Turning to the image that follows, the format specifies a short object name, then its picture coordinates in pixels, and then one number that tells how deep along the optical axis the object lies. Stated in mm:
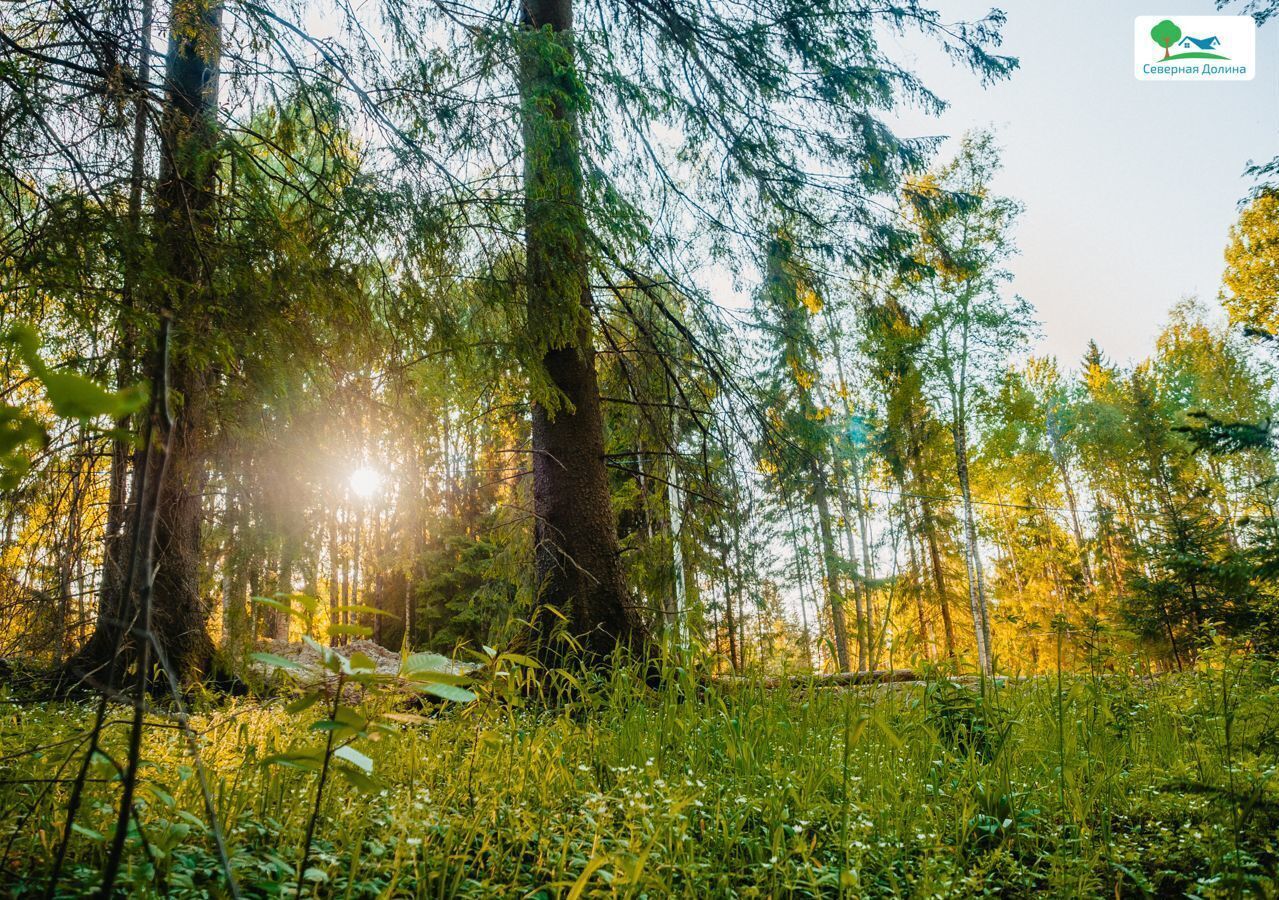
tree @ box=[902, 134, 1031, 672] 12492
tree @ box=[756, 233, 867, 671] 4754
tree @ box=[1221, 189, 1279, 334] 11293
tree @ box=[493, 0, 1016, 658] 4074
